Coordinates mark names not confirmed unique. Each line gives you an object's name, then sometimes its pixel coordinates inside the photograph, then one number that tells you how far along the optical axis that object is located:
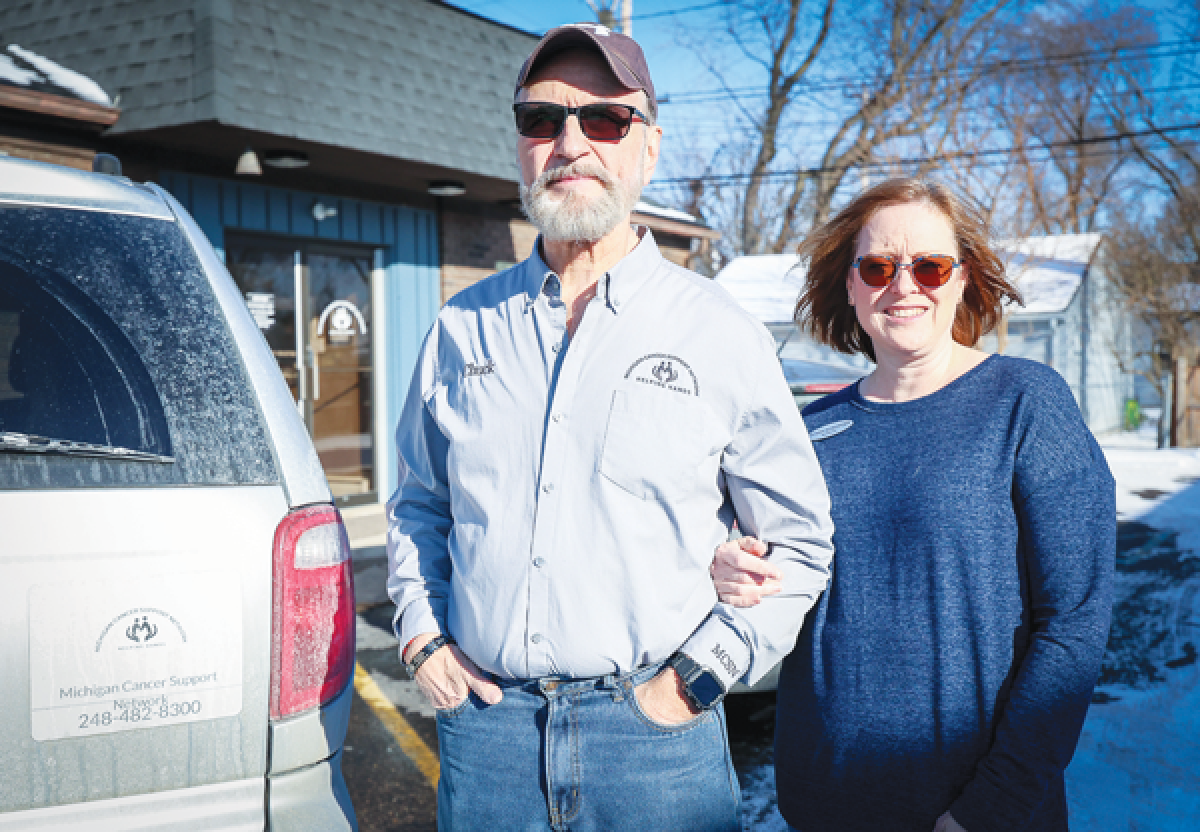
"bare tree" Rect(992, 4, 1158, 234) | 24.53
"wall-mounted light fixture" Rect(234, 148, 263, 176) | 7.25
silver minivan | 1.53
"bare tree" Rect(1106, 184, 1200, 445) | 19.47
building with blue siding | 6.82
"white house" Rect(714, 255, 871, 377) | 19.44
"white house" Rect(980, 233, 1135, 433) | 20.42
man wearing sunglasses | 1.66
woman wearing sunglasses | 1.62
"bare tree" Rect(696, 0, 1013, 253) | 19.22
